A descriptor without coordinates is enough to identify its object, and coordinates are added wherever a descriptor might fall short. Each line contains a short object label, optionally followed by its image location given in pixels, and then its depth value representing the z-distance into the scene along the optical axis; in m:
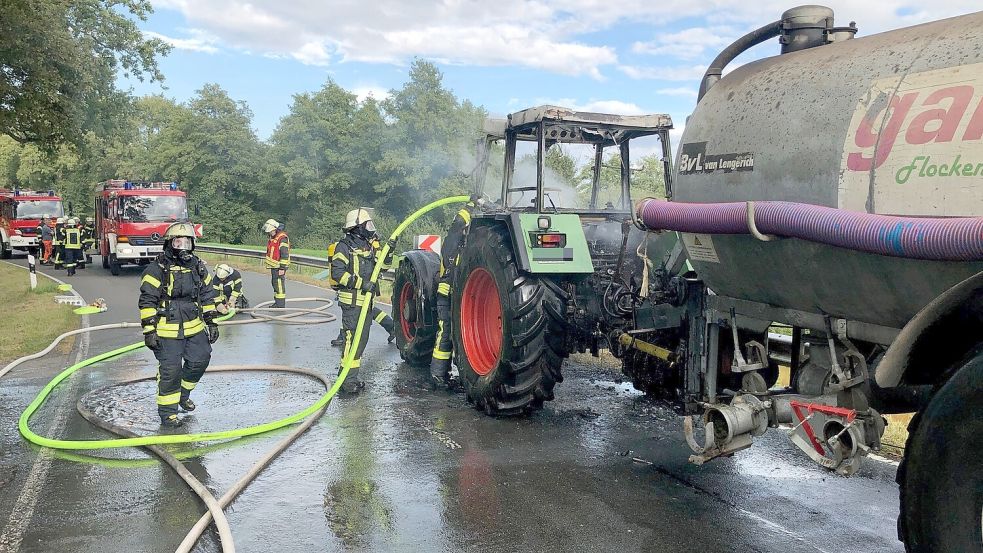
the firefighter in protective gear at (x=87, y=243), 24.84
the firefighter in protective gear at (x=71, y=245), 22.31
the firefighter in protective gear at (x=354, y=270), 8.13
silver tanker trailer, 2.82
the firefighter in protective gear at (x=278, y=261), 13.37
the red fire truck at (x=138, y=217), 21.38
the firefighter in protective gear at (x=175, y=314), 6.62
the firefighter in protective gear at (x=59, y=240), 23.03
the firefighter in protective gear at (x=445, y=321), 7.63
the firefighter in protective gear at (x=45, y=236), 25.60
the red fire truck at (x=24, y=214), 28.89
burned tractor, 6.16
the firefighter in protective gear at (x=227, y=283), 11.77
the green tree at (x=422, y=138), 36.34
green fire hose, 5.64
